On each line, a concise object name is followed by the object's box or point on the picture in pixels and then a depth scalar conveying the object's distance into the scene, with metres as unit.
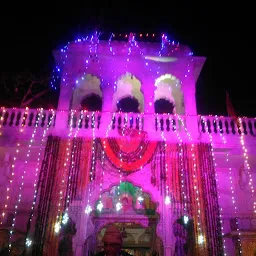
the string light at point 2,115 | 9.82
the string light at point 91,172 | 9.12
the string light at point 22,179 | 9.35
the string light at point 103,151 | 9.54
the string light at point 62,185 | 8.76
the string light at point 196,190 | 8.74
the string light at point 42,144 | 9.72
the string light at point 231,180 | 9.70
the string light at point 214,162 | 9.56
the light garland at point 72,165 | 8.95
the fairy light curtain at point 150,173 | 8.77
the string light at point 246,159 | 9.79
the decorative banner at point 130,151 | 9.52
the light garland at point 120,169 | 9.50
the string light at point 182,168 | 9.18
